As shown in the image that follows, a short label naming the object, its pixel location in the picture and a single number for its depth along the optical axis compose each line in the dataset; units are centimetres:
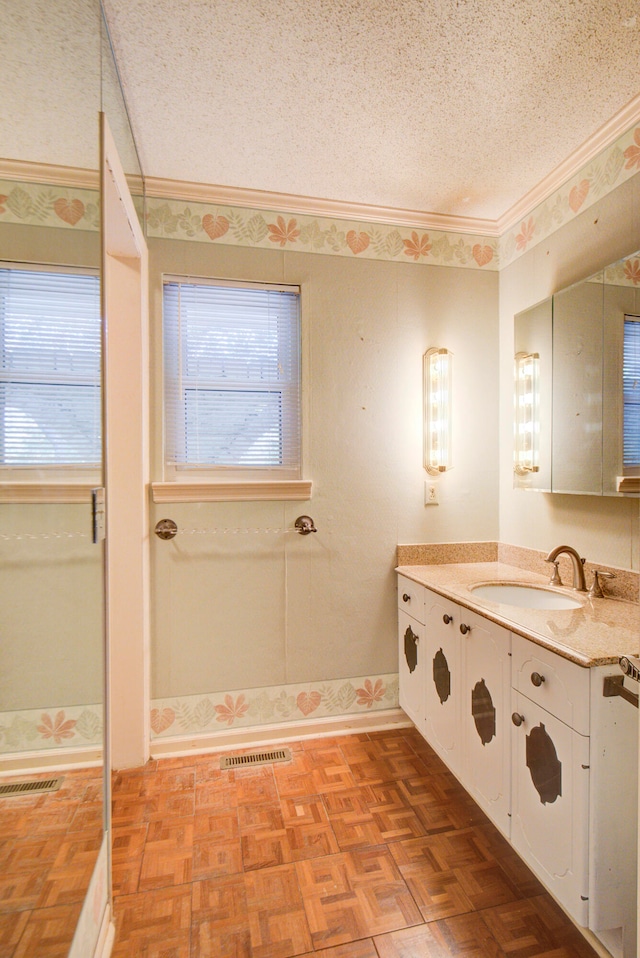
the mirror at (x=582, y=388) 167
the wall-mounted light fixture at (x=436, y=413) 240
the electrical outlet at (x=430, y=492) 244
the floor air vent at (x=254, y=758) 212
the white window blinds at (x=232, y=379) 219
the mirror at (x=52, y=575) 68
